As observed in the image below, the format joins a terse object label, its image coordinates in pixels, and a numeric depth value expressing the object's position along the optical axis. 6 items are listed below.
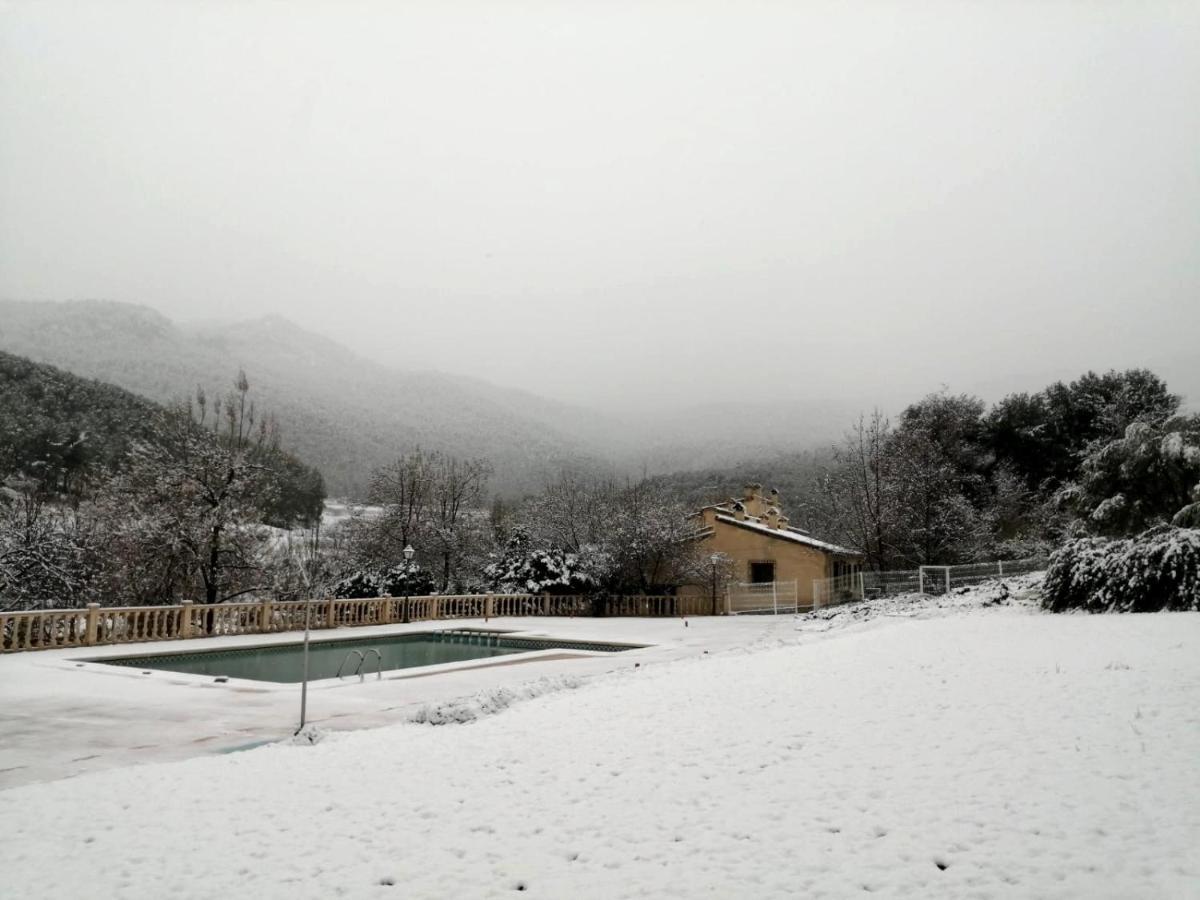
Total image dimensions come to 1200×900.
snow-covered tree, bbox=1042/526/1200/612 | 11.38
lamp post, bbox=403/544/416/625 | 21.64
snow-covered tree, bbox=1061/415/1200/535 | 16.62
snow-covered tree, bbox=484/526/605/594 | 24.17
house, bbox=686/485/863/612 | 25.75
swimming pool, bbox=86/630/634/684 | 12.31
